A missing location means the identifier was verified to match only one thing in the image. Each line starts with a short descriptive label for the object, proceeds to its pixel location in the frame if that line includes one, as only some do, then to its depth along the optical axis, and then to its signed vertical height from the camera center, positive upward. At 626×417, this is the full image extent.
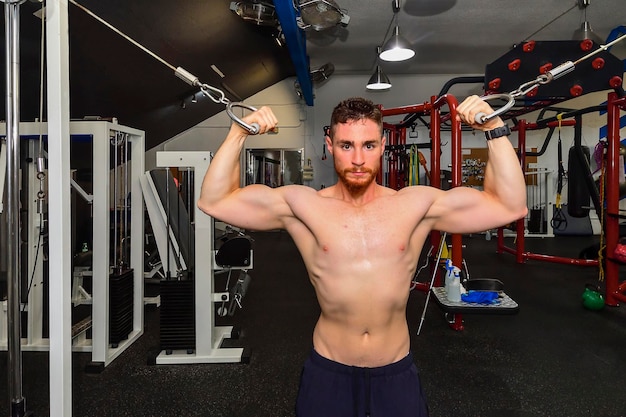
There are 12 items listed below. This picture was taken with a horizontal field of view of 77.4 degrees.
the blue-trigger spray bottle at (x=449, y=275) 2.27 -0.42
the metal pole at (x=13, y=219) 1.07 -0.04
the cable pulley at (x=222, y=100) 1.00 +0.28
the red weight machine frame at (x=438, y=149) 2.45 +0.37
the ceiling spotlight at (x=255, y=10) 3.69 +1.85
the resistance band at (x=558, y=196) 3.88 +0.08
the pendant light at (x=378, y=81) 5.10 +1.62
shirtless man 1.00 -0.09
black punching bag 3.79 +0.13
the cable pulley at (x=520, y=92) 0.95 +0.29
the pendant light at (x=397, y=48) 3.93 +1.60
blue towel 2.19 -0.53
